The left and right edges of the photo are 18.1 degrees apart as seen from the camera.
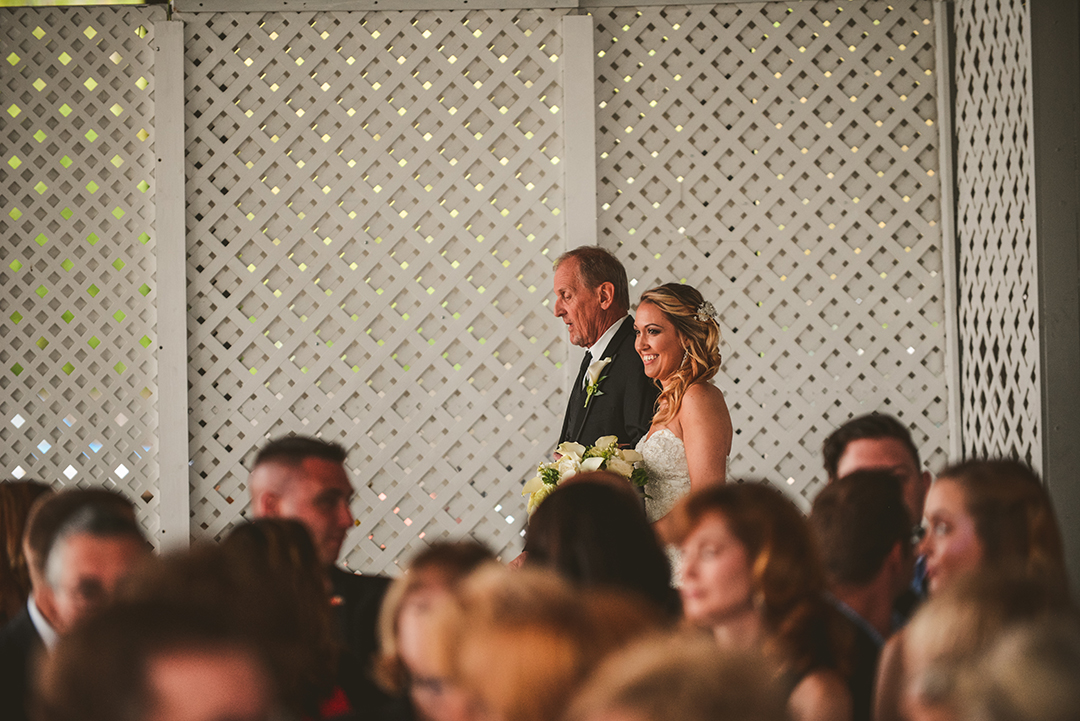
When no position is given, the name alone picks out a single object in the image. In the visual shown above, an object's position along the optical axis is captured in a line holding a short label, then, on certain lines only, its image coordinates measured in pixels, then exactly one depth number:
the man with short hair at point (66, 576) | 7.11
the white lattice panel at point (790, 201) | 10.65
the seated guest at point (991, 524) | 7.18
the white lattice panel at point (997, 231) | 10.10
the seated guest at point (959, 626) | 4.10
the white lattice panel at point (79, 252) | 10.61
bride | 9.46
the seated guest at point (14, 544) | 8.91
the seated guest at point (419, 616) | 4.74
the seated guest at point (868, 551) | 7.46
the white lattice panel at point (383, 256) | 10.62
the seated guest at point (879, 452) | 9.19
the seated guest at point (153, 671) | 3.73
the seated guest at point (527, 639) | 4.05
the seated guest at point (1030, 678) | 2.78
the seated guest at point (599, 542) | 6.80
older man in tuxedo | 9.73
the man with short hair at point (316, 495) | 9.03
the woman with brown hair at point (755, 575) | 6.25
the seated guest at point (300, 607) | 6.19
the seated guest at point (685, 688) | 3.00
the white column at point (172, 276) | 10.56
